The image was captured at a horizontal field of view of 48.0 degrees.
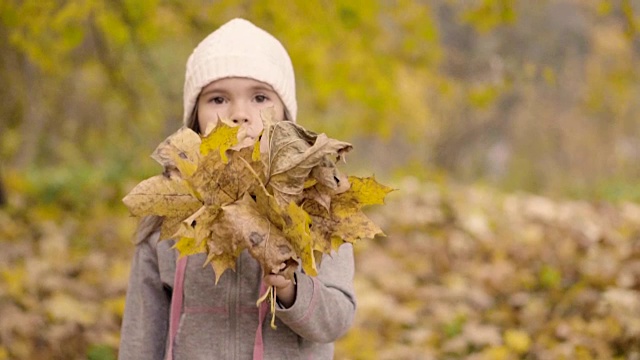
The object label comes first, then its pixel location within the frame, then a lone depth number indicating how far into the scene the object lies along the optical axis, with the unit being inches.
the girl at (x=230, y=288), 79.9
